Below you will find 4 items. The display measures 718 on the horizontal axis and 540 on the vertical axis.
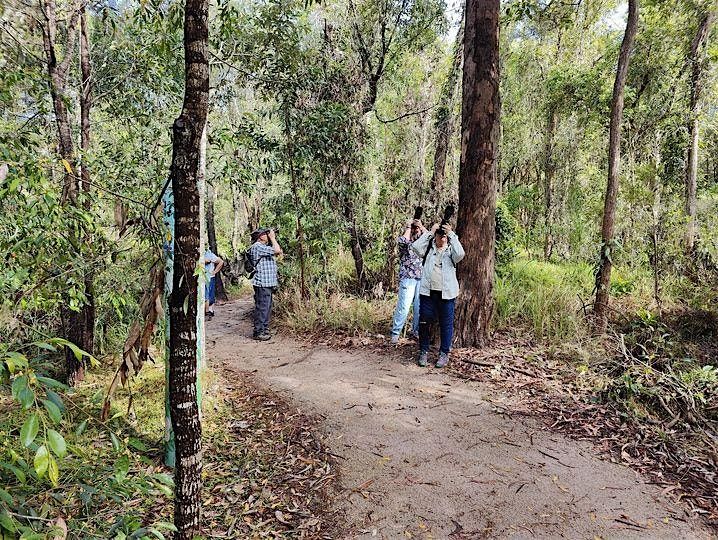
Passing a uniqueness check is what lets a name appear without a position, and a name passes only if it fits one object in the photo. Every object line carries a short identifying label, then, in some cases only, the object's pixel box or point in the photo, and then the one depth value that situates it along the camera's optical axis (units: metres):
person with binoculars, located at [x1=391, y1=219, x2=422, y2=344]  6.85
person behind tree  8.16
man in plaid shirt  7.70
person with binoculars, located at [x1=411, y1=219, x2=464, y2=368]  5.80
